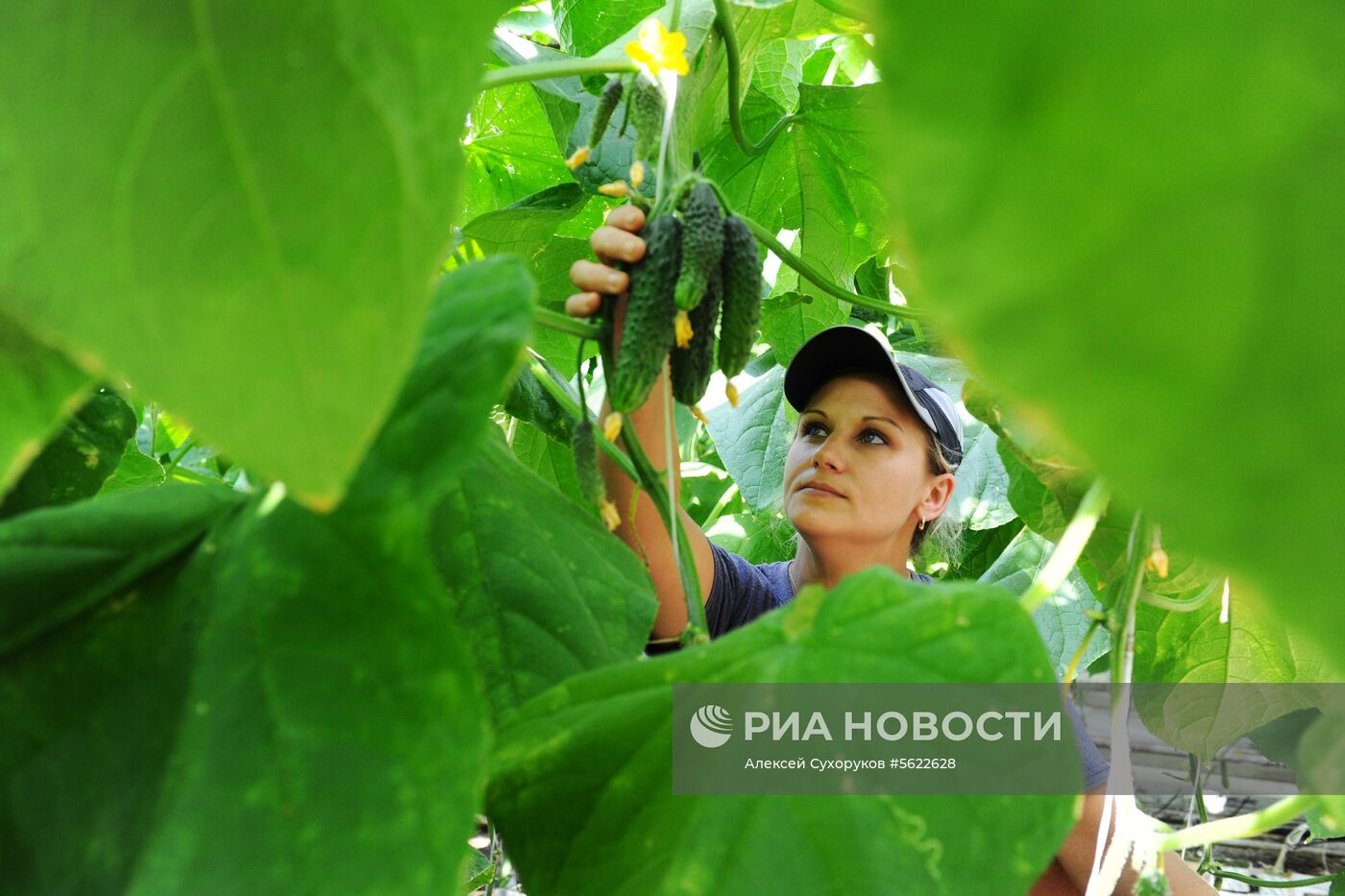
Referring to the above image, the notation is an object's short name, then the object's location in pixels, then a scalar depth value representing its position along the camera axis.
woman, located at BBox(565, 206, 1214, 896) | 1.77
